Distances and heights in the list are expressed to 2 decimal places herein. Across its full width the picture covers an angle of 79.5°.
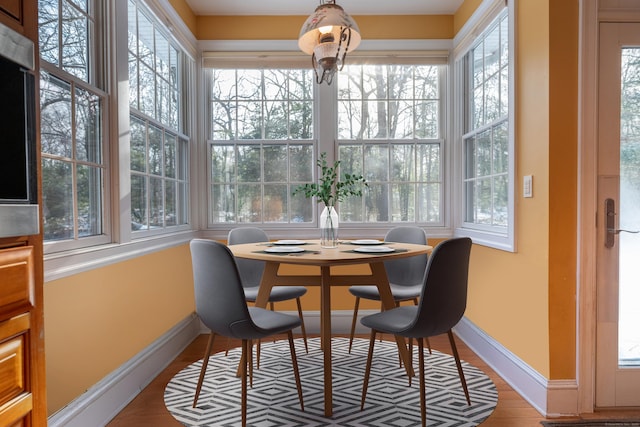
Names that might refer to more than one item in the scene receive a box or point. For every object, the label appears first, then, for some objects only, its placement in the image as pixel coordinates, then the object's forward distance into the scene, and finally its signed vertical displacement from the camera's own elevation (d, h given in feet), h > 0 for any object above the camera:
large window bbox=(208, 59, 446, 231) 12.14 +1.99
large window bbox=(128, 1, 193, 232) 8.46 +2.01
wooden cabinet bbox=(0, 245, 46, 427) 2.57 -0.95
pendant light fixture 6.68 +3.05
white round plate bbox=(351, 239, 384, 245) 8.86 -0.89
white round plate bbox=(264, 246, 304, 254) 7.29 -0.87
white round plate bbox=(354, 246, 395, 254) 7.27 -0.89
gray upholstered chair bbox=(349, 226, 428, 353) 9.61 -1.68
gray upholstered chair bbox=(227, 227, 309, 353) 9.18 -1.71
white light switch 7.49 +0.32
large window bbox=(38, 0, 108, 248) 5.70 +1.37
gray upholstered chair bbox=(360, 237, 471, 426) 6.10 -1.56
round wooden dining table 6.62 -0.99
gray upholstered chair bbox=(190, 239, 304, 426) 6.05 -1.53
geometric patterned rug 6.74 -3.77
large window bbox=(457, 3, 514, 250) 8.85 +1.73
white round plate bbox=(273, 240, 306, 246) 8.91 -0.88
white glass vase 8.29 -0.51
